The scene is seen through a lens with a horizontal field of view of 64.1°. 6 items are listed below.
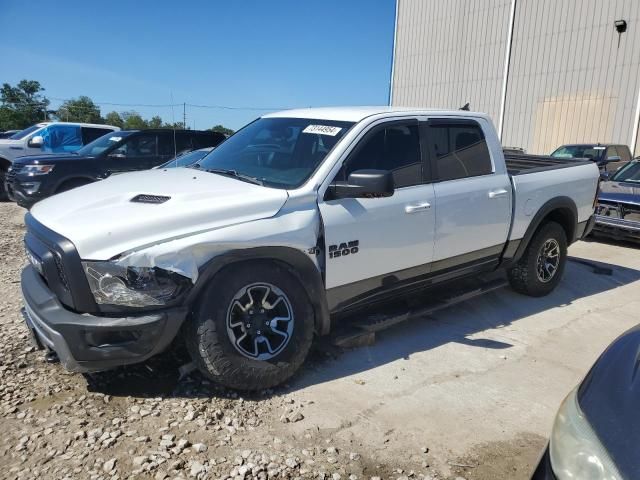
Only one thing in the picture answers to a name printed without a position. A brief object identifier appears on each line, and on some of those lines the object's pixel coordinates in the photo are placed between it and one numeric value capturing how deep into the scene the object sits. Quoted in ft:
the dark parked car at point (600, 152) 42.14
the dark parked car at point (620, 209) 26.35
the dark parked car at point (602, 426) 4.91
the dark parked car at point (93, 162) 29.45
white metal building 54.24
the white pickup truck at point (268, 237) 9.62
